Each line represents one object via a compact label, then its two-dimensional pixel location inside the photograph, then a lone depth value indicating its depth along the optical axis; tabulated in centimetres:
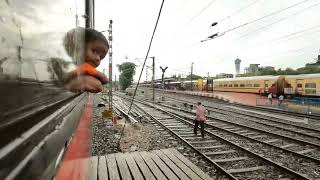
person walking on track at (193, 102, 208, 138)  607
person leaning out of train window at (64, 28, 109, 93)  68
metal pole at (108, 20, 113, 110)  932
